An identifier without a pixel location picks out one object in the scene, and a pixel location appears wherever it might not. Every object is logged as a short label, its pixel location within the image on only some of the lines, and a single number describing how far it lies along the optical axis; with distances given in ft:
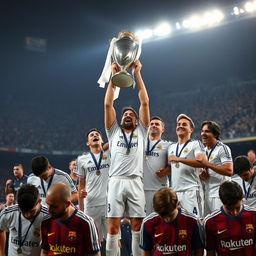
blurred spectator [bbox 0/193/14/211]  30.94
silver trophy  16.80
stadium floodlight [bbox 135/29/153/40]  80.74
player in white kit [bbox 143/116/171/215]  17.35
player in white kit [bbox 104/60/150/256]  14.96
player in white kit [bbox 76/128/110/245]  19.51
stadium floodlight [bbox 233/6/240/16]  67.51
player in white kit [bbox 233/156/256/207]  16.87
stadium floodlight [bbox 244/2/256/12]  64.85
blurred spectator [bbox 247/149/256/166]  29.04
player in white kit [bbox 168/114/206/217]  16.74
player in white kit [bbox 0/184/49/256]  12.23
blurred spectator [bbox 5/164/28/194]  31.04
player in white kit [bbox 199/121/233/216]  17.07
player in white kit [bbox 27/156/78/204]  15.26
